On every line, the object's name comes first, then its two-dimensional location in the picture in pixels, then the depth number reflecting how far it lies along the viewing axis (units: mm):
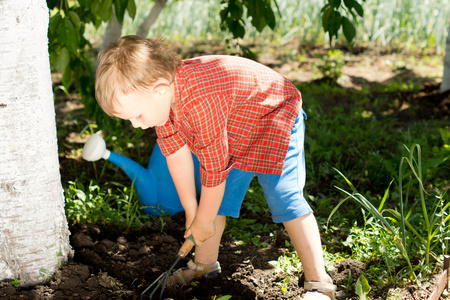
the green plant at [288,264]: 1882
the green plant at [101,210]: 2182
